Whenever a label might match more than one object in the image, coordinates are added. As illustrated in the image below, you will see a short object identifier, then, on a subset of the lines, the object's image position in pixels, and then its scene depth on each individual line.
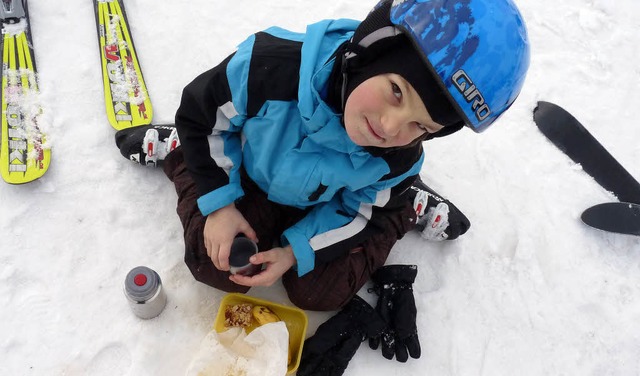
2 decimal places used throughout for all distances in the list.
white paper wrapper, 1.72
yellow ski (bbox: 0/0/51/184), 2.03
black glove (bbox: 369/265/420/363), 1.95
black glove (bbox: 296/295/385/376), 1.84
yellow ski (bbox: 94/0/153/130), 2.28
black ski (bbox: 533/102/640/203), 2.53
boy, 1.17
